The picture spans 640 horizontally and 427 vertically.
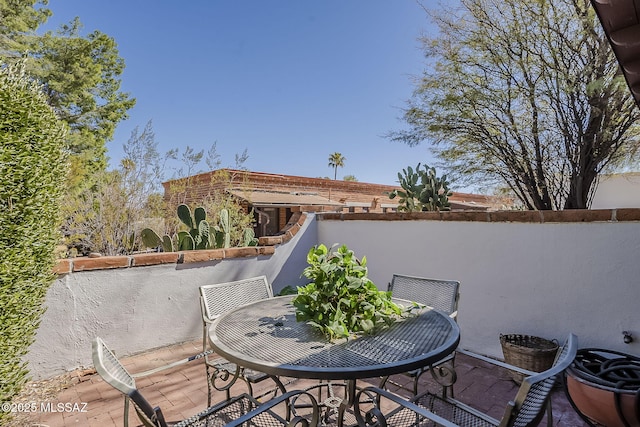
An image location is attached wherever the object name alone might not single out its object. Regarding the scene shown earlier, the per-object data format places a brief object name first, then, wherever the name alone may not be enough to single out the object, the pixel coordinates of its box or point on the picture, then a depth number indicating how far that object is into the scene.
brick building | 6.61
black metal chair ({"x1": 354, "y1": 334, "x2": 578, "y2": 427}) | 1.14
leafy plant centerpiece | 1.71
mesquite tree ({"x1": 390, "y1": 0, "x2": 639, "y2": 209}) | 3.72
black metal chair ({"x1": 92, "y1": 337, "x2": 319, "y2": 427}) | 1.16
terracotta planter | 1.78
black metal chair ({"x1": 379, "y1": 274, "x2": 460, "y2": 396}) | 2.43
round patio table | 1.34
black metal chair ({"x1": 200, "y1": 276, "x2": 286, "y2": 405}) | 1.99
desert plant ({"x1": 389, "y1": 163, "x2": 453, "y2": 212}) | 4.09
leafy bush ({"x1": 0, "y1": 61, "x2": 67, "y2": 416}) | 1.86
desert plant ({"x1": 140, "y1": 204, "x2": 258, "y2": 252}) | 3.76
